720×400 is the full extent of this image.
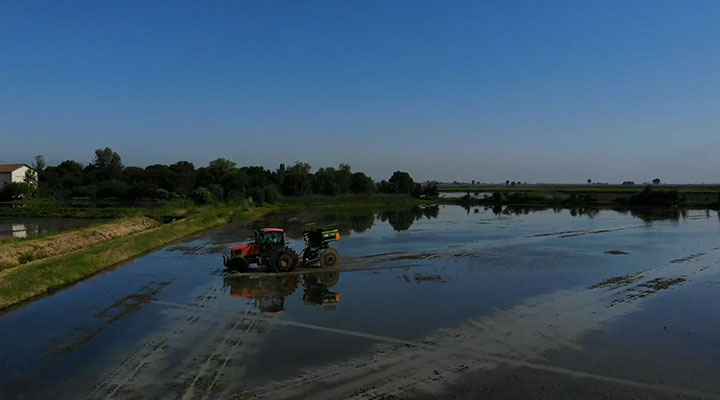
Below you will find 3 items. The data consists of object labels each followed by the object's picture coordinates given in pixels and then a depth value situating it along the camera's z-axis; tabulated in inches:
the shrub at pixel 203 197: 2632.9
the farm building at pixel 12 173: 3321.9
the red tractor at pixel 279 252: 847.1
